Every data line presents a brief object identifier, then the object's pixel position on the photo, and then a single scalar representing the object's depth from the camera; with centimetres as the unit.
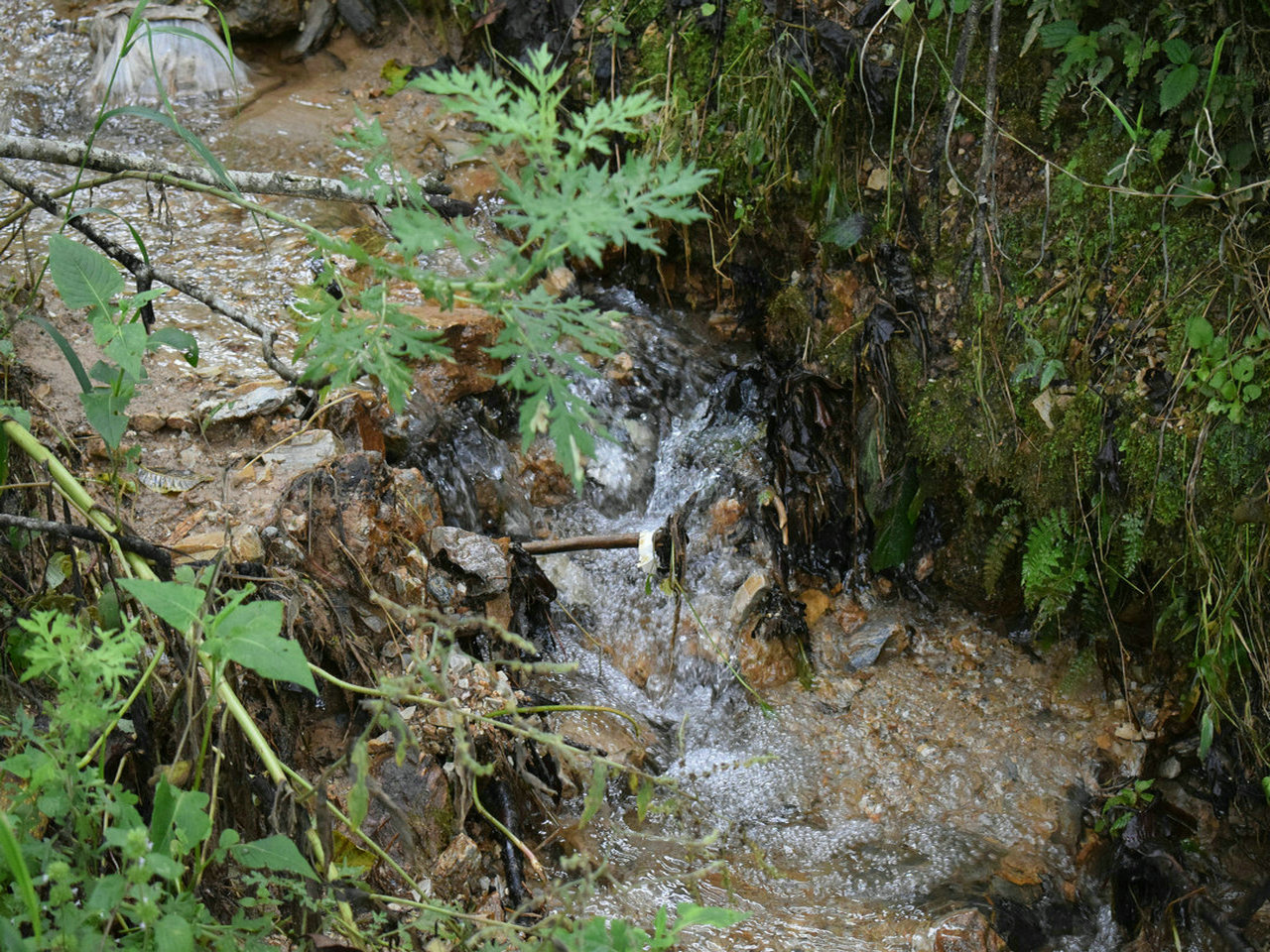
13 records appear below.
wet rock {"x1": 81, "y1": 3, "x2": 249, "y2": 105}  497
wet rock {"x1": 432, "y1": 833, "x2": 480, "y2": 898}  225
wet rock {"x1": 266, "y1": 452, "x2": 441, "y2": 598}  250
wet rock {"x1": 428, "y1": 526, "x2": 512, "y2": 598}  306
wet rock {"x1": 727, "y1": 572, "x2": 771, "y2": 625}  364
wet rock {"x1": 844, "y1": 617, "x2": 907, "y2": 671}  368
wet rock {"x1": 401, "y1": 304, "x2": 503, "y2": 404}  383
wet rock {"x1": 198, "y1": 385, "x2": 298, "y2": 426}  297
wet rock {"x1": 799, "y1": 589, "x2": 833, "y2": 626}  379
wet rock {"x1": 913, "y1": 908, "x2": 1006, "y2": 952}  265
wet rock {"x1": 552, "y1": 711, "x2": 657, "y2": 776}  314
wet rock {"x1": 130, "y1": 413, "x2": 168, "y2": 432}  289
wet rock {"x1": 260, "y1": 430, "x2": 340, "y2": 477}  277
